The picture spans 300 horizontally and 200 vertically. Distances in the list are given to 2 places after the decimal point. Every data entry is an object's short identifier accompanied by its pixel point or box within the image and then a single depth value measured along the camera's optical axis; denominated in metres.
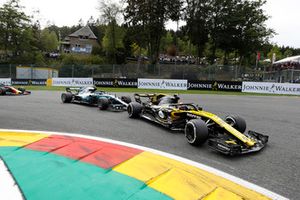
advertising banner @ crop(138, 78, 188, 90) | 28.16
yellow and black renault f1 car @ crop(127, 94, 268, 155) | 5.68
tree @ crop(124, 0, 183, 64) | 43.06
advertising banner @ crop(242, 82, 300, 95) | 25.45
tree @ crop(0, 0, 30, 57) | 51.84
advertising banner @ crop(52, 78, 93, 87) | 30.17
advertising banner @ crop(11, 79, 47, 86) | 32.86
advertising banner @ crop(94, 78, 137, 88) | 29.16
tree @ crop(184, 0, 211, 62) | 46.62
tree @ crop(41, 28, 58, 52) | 79.44
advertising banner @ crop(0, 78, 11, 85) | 31.22
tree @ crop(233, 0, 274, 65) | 46.95
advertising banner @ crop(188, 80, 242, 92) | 27.00
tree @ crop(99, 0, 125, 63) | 57.59
